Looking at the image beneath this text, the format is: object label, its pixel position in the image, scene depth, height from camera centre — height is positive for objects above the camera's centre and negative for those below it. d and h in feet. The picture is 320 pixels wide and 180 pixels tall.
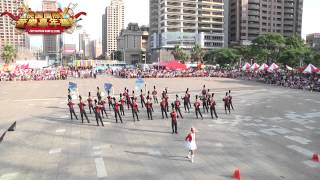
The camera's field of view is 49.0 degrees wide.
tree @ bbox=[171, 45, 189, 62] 377.95 +15.54
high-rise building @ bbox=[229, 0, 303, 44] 477.77 +72.28
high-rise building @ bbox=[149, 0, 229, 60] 436.76 +58.67
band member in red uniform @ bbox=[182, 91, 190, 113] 85.92 -7.80
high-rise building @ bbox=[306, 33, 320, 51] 585.47 +54.19
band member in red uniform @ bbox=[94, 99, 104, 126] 68.88 -8.33
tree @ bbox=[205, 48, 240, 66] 323.57 +12.29
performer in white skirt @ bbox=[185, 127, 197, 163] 45.95 -9.54
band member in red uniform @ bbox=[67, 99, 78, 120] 75.97 -7.82
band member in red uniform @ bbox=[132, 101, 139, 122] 73.80 -8.11
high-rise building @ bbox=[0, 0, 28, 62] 565.53 +58.37
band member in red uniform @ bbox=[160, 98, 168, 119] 77.39 -7.97
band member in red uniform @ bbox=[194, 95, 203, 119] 75.92 -7.72
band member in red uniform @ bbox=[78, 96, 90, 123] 72.03 -7.77
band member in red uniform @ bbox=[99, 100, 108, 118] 72.12 -7.24
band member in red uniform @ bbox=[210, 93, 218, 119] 78.12 -8.18
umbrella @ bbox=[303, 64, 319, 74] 150.82 +0.26
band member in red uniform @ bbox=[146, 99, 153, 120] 75.15 -7.94
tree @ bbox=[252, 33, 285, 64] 278.46 +19.12
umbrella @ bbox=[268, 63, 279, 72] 173.06 +0.74
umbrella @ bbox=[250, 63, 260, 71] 188.28 +1.30
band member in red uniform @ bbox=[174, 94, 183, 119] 73.87 -7.59
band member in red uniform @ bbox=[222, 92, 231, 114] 84.07 -7.86
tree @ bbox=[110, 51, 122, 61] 616.14 +24.74
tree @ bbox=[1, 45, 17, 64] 319.47 +13.43
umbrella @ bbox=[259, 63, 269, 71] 180.63 +1.26
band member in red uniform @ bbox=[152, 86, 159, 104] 101.86 -8.75
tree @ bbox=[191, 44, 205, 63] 377.50 +16.41
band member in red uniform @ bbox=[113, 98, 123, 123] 71.97 -8.08
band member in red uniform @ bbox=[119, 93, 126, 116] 78.54 -7.46
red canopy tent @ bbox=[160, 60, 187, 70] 200.08 +2.36
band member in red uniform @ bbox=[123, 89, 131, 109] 85.25 -7.22
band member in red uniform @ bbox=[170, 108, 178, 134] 60.80 -9.54
